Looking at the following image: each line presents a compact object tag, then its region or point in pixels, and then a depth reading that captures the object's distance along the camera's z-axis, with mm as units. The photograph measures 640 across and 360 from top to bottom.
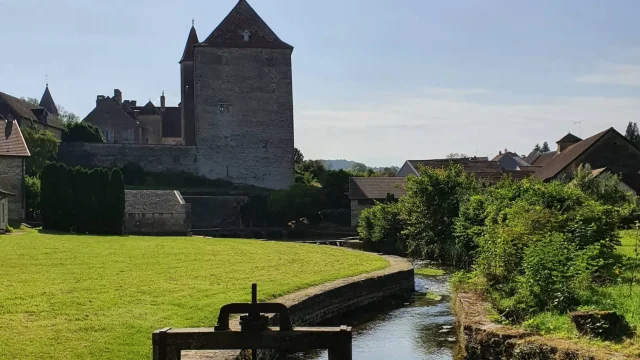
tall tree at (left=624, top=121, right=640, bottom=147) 91019
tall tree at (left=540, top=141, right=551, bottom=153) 174000
